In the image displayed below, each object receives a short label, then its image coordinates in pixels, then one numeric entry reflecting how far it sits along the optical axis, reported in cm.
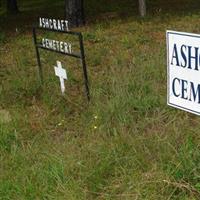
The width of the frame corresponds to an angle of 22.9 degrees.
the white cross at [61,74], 633
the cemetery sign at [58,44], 595
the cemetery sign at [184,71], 285
